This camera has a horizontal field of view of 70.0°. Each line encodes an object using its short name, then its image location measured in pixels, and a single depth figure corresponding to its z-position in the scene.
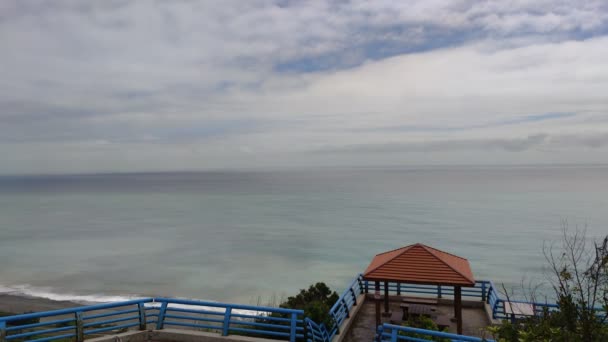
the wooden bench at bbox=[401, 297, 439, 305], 14.48
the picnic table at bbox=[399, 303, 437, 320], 12.72
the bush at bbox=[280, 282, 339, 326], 10.48
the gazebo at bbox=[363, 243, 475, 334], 11.62
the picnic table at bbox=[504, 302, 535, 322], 13.16
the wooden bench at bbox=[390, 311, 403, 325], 12.37
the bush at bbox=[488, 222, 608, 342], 5.51
